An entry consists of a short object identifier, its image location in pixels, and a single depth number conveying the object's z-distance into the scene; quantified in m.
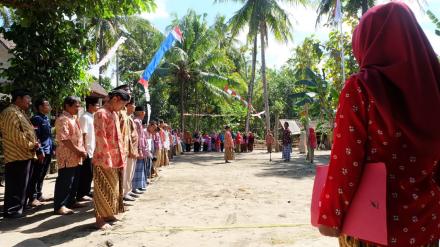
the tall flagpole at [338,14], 15.86
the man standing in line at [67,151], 5.53
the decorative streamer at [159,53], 12.63
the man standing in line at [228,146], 15.68
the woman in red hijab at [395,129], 1.65
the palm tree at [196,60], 25.31
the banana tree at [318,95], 18.39
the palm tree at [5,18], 18.11
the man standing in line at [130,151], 6.53
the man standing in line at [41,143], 6.24
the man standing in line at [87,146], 6.33
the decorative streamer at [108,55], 9.85
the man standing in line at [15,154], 5.47
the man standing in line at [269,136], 21.13
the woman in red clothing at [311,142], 15.00
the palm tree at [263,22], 22.58
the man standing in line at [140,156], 7.69
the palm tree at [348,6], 19.61
